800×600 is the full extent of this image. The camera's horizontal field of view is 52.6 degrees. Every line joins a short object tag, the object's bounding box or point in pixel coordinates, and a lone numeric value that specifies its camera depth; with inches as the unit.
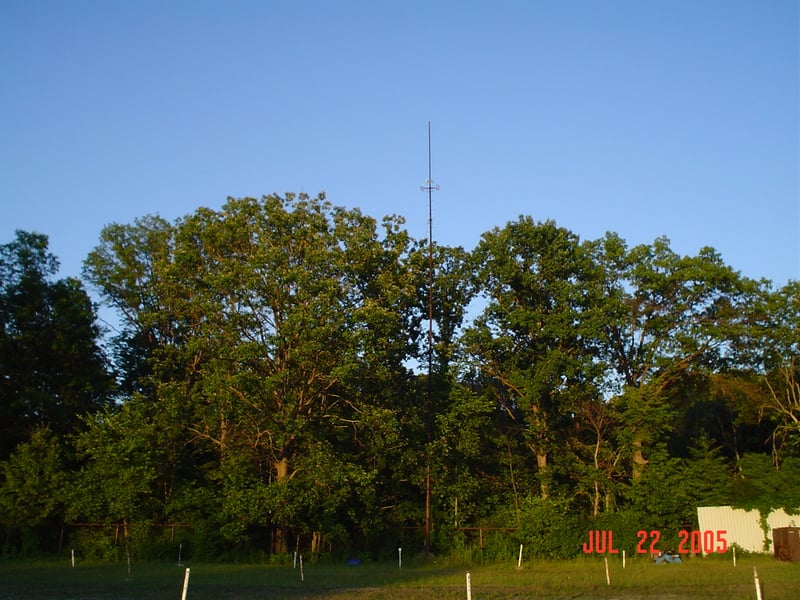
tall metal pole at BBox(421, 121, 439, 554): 1406.3
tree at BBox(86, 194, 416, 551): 1342.3
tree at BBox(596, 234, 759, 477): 1561.3
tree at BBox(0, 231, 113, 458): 1557.6
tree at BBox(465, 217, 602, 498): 1563.7
